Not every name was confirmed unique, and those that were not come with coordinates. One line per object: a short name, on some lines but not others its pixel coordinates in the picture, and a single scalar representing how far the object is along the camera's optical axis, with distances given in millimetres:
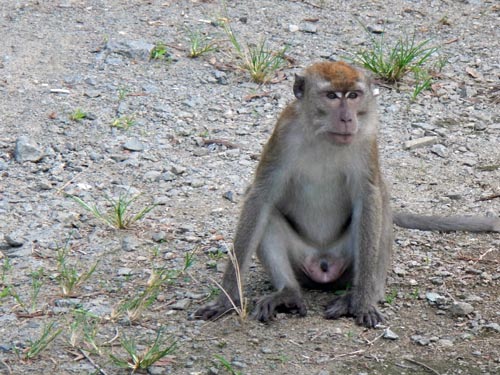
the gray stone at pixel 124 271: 12742
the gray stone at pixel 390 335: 11508
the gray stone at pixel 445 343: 11389
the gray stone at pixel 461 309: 11992
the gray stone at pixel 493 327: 11687
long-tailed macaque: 11617
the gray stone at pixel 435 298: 12281
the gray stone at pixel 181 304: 12039
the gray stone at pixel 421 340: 11395
